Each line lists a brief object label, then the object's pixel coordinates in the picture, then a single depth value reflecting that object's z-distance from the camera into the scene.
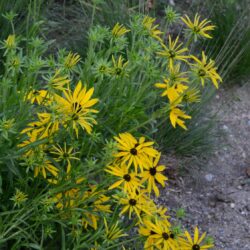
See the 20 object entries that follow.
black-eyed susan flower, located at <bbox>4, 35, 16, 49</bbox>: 2.25
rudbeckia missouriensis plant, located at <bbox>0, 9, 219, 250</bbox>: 2.20
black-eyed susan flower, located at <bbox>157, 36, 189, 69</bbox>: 2.42
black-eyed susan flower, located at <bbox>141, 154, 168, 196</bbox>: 2.36
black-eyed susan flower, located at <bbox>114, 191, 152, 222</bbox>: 2.27
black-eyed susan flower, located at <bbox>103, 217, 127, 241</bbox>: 2.24
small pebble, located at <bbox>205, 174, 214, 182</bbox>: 3.63
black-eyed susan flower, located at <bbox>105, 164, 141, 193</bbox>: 2.21
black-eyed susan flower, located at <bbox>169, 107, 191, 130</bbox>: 2.32
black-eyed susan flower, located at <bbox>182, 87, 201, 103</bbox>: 2.40
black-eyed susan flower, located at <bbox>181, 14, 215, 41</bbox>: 2.44
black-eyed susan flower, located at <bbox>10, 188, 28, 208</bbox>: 2.24
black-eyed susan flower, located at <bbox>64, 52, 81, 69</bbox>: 2.34
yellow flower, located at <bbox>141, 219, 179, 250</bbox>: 2.31
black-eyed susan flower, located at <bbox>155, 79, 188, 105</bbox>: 2.27
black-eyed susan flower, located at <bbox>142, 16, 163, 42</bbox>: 2.54
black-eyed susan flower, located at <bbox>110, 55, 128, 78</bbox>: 2.31
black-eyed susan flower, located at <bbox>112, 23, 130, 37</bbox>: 2.46
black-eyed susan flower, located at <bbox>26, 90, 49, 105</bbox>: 2.33
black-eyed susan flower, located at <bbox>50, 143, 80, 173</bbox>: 2.30
